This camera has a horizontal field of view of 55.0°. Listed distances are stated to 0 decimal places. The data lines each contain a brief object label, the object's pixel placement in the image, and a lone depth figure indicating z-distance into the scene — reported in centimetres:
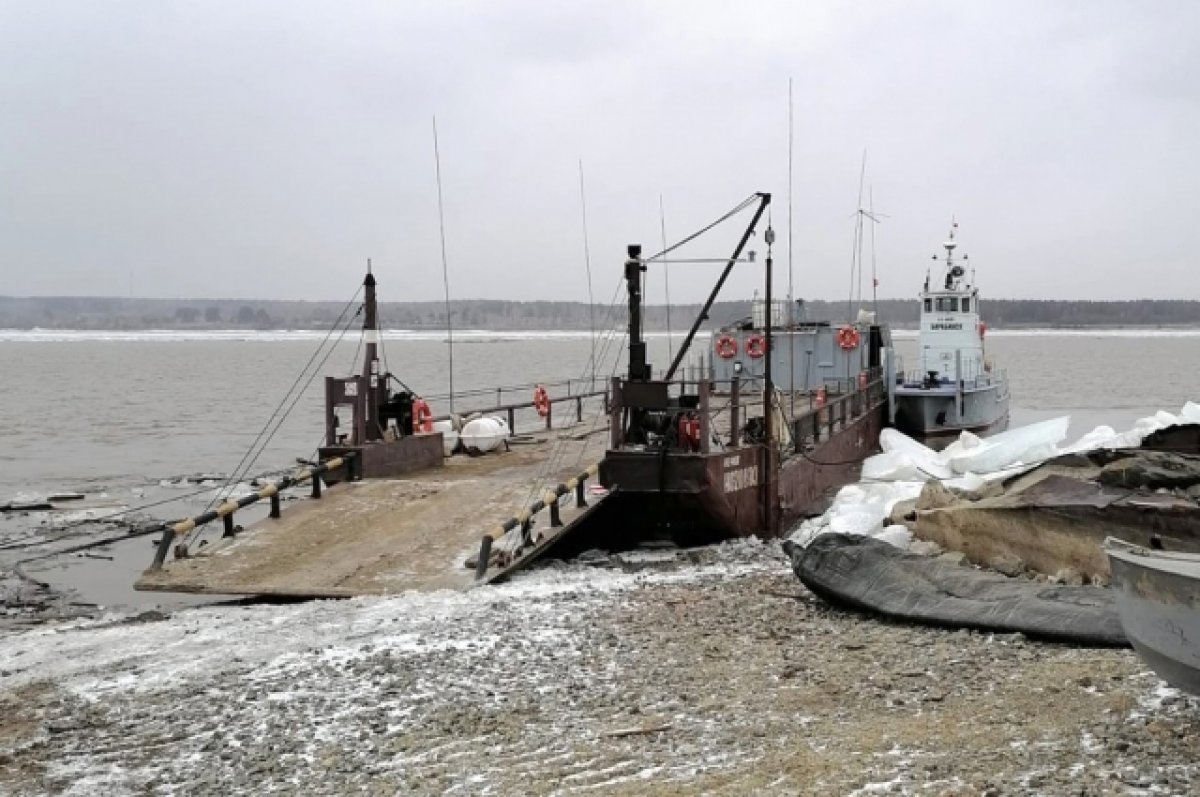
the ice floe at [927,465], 1419
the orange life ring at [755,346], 2838
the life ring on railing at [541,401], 2136
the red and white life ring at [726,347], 3020
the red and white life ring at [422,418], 1681
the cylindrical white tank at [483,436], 1814
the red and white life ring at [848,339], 3009
